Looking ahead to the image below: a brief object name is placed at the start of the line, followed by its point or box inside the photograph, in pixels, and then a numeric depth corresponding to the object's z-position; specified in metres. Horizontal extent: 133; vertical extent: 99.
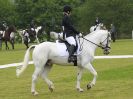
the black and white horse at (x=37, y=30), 48.81
